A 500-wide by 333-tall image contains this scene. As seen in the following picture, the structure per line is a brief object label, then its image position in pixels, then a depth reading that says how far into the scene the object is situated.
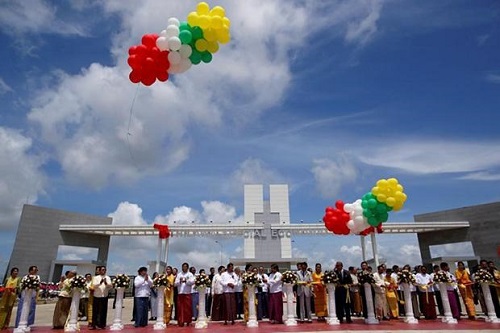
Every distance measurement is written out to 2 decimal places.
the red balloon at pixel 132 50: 8.41
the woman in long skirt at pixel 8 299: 10.69
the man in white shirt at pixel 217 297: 11.41
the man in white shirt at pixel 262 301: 12.48
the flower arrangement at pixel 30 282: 10.06
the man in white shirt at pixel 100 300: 10.61
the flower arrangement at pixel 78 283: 10.09
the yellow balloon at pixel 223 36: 8.42
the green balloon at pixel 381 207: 11.88
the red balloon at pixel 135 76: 8.44
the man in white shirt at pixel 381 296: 11.34
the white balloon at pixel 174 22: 8.47
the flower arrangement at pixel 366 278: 10.52
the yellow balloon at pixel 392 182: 11.79
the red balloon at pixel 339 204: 13.39
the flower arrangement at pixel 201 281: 10.46
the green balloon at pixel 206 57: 8.86
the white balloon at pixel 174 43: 8.27
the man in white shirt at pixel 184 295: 11.00
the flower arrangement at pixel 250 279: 10.48
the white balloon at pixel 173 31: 8.35
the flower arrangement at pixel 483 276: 10.78
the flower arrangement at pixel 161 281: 10.61
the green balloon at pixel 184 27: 8.46
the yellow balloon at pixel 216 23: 8.27
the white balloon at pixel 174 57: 8.52
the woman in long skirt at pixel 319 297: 11.18
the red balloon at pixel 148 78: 8.49
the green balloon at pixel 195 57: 8.81
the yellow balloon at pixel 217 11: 8.36
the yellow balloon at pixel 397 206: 11.82
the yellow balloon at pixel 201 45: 8.59
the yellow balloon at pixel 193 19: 8.38
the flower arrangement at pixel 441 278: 10.73
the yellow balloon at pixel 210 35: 8.37
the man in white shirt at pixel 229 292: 11.09
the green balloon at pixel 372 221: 12.08
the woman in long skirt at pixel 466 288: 11.19
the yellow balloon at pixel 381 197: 11.77
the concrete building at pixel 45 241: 29.23
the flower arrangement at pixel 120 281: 10.45
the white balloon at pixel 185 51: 8.52
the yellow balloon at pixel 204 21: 8.28
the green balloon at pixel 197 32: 8.46
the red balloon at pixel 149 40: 8.46
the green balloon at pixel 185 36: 8.36
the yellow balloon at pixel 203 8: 8.40
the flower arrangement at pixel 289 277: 10.50
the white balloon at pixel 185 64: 8.77
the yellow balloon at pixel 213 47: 8.69
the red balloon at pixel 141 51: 8.36
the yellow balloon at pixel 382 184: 11.80
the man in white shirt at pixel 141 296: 10.88
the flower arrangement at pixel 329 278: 10.43
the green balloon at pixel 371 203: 11.91
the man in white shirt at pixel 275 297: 10.89
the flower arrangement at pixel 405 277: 10.70
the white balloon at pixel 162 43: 8.35
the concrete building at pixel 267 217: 31.17
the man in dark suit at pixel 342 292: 10.83
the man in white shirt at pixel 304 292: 11.05
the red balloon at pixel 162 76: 8.67
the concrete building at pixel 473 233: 28.89
